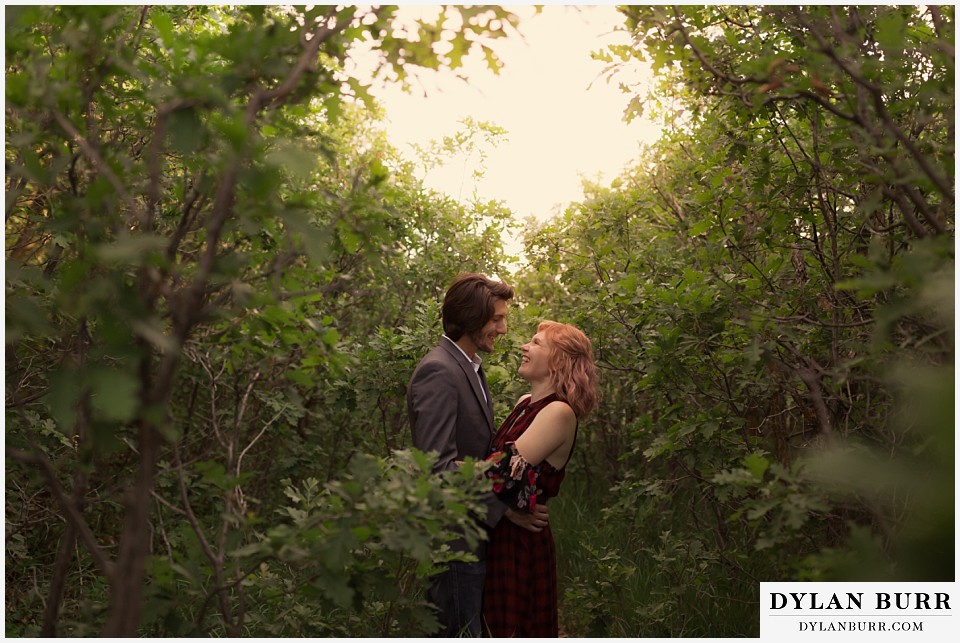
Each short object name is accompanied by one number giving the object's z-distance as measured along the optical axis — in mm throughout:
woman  3232
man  3158
